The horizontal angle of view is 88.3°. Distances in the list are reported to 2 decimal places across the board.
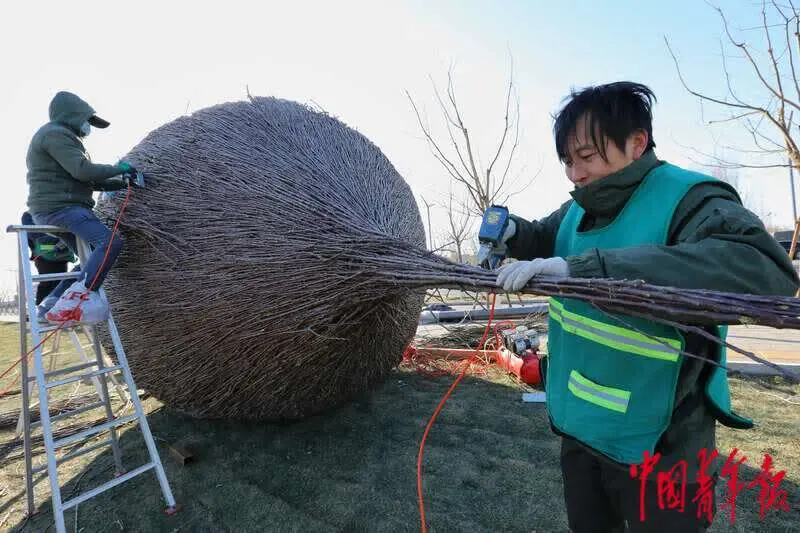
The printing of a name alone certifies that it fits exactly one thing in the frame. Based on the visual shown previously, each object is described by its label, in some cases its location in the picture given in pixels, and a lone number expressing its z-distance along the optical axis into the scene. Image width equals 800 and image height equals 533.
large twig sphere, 2.26
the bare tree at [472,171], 7.54
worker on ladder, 2.72
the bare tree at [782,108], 4.77
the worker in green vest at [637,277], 1.20
